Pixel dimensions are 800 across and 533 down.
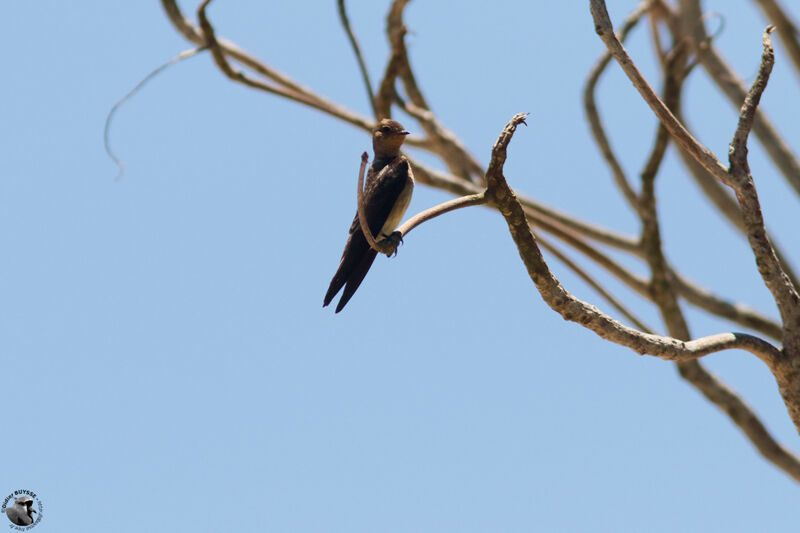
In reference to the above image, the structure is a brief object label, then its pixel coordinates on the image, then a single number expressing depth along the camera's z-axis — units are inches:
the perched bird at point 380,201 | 236.4
